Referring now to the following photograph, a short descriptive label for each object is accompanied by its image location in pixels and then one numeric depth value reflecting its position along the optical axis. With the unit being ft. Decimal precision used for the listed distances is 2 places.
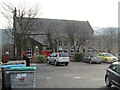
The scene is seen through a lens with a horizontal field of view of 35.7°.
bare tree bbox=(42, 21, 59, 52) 144.15
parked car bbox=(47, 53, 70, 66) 76.92
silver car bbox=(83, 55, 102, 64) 88.64
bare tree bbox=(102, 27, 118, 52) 168.66
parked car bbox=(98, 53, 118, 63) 92.27
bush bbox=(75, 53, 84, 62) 106.11
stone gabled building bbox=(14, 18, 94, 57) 146.92
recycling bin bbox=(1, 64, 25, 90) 26.66
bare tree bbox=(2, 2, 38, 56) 90.99
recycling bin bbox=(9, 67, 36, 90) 23.96
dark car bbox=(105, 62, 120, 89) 27.26
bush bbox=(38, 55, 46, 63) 91.71
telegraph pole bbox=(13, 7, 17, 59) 91.15
